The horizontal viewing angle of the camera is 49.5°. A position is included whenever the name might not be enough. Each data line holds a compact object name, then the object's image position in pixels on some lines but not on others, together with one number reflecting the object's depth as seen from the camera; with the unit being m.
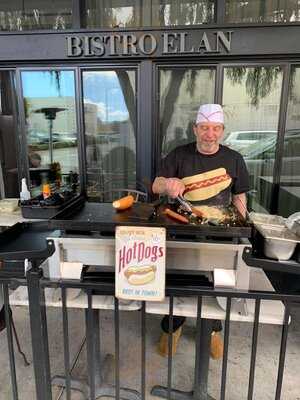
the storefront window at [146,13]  3.05
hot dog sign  1.08
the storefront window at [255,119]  3.10
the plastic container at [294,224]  1.34
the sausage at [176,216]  1.23
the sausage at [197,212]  1.32
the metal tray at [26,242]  1.17
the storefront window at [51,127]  3.33
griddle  1.14
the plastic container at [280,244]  1.28
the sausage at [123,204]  1.36
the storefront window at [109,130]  3.27
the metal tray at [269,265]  1.10
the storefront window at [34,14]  3.17
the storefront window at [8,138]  3.39
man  2.02
